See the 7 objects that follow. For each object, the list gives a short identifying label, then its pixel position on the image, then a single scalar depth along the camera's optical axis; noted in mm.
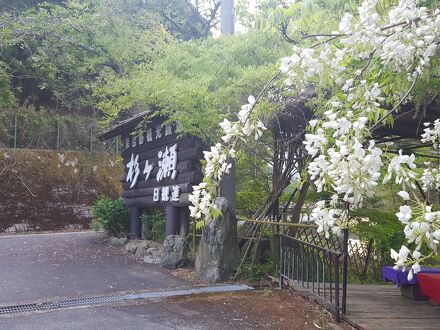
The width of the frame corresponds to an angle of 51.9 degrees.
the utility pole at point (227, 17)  9219
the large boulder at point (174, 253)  9195
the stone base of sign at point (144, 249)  10101
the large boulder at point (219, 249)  8000
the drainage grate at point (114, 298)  6141
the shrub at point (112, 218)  13227
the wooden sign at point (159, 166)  9359
